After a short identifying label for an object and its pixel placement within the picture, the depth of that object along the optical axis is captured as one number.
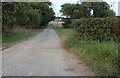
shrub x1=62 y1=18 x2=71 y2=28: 37.62
